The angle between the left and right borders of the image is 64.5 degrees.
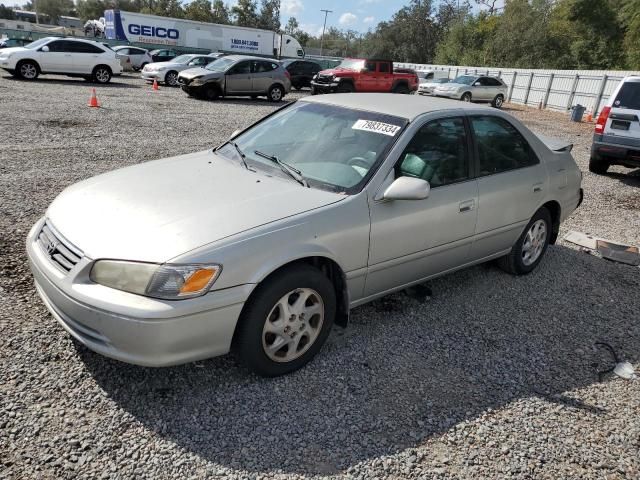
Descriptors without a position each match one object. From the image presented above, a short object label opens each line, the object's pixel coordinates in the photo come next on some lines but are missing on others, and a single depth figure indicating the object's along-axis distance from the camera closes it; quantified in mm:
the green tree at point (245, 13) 88438
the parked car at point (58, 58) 17797
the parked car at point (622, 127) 8828
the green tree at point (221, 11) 94000
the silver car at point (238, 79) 17422
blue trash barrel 20859
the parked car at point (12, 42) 24425
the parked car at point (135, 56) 27922
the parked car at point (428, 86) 24900
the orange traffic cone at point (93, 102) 13078
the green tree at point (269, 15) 91938
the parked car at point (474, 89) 23506
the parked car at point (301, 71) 24062
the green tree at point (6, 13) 93112
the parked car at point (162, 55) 28578
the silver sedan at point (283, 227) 2566
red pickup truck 20703
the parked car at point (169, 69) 21688
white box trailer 33688
